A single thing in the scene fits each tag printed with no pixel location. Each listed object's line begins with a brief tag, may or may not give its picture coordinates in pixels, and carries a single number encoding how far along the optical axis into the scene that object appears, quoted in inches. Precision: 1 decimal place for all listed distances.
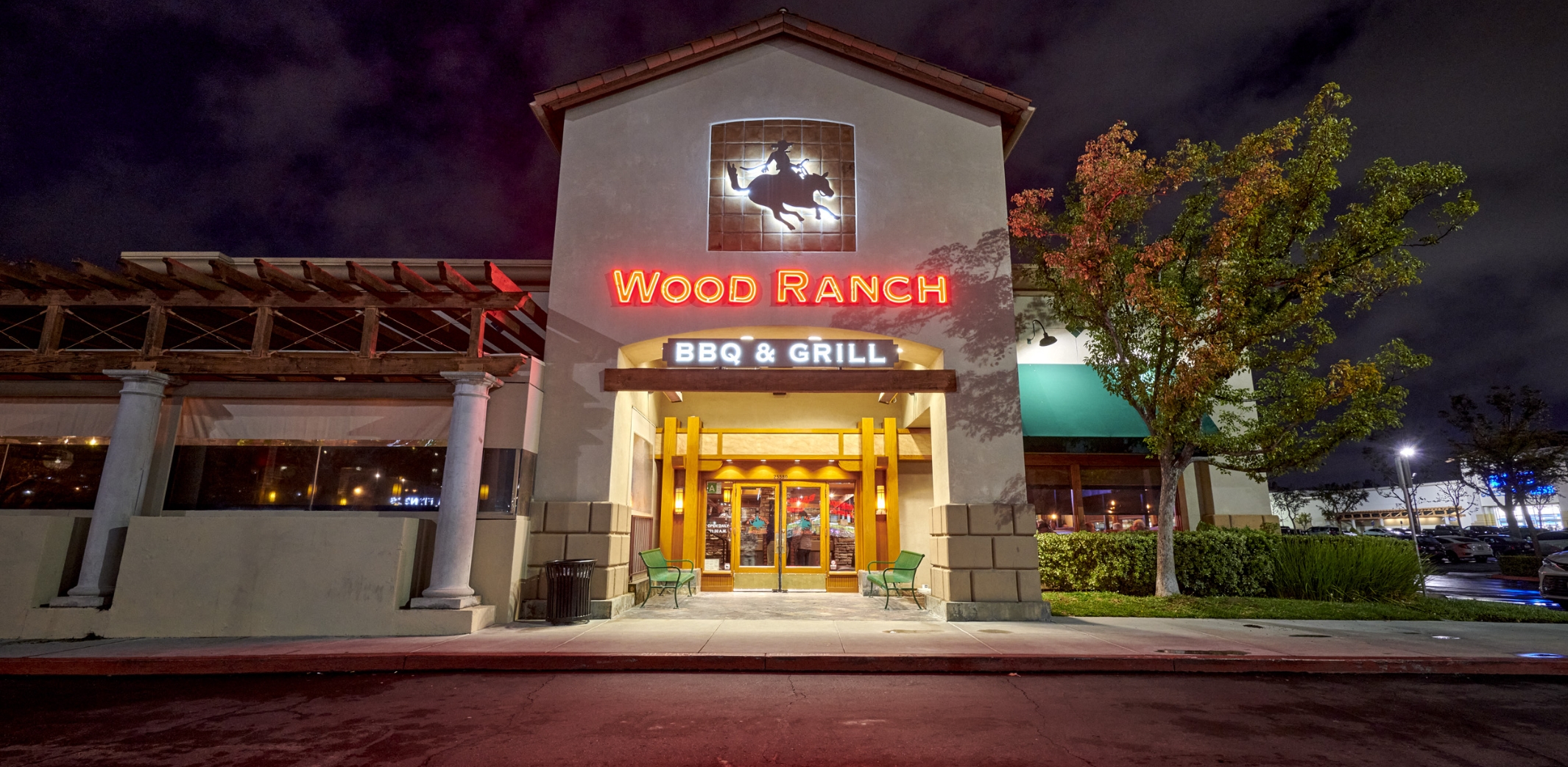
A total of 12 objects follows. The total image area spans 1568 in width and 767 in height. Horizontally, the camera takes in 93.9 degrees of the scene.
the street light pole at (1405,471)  715.4
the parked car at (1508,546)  1149.2
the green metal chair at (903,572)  553.3
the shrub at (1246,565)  544.4
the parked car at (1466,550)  1146.0
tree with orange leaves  484.4
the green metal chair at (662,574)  553.0
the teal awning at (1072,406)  576.4
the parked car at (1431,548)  1141.5
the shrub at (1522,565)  900.0
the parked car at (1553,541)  999.6
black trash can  439.5
